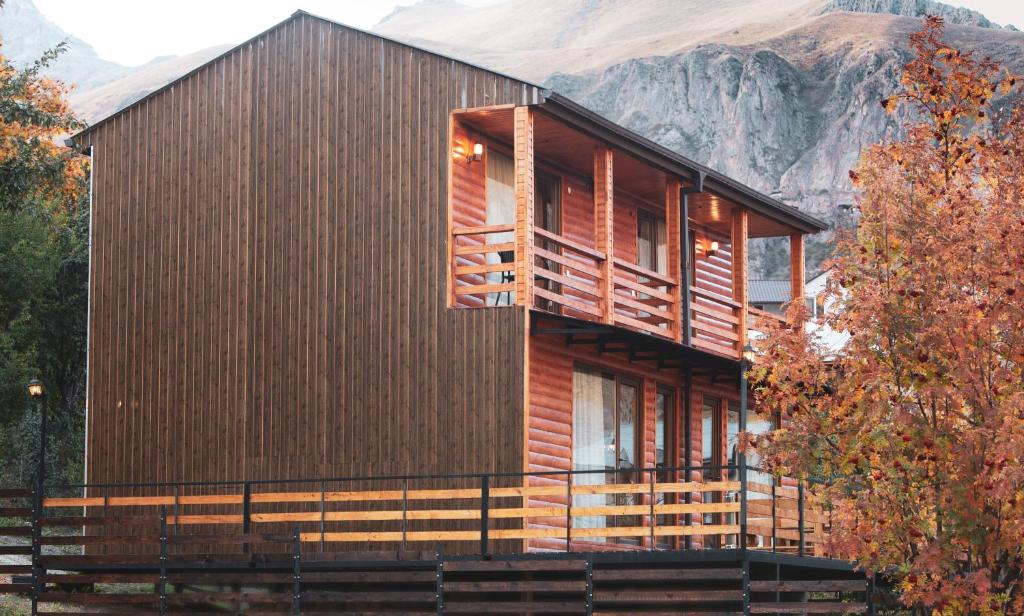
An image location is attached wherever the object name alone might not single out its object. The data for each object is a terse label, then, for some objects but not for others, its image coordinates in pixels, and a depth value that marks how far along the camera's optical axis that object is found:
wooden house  21.03
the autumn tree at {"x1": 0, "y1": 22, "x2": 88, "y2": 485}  32.12
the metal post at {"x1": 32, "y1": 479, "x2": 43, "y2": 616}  21.50
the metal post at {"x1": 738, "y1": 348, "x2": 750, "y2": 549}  18.47
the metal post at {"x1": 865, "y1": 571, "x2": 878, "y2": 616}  19.81
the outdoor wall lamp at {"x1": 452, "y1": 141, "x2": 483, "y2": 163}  22.22
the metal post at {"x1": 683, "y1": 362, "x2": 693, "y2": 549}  24.90
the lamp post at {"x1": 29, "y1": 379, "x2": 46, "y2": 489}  26.85
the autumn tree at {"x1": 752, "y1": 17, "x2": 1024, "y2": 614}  11.86
